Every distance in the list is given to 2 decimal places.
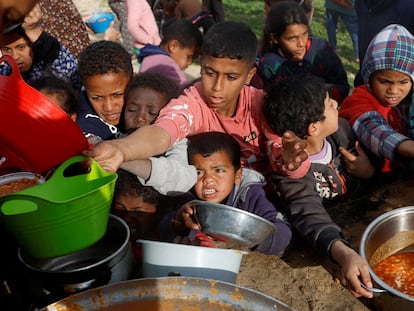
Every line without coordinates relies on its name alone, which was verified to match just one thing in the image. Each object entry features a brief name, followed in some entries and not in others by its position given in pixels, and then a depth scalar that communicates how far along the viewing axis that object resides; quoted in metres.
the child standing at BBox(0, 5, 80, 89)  2.99
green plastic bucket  1.42
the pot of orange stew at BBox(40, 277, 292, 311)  1.47
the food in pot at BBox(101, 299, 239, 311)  1.50
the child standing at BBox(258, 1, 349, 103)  3.39
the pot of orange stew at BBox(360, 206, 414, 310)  1.95
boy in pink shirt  2.11
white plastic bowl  1.66
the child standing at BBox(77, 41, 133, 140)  2.58
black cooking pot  1.59
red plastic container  1.68
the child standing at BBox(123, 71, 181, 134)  2.56
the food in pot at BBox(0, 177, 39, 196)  1.74
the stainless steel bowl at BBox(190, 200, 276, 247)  1.74
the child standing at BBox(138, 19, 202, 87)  3.66
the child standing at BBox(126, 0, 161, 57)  4.67
